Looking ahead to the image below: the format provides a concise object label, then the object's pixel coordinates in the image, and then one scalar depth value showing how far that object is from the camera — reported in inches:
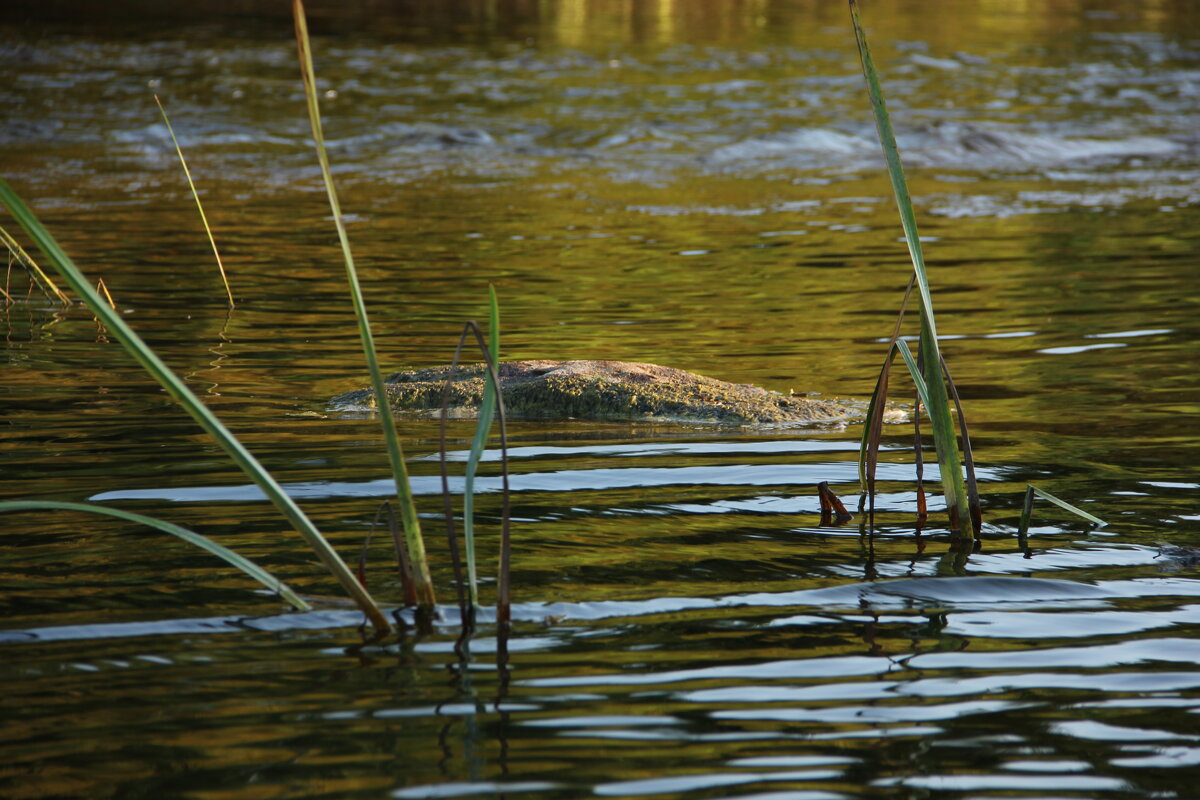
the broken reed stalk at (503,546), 217.8
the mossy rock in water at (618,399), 407.5
